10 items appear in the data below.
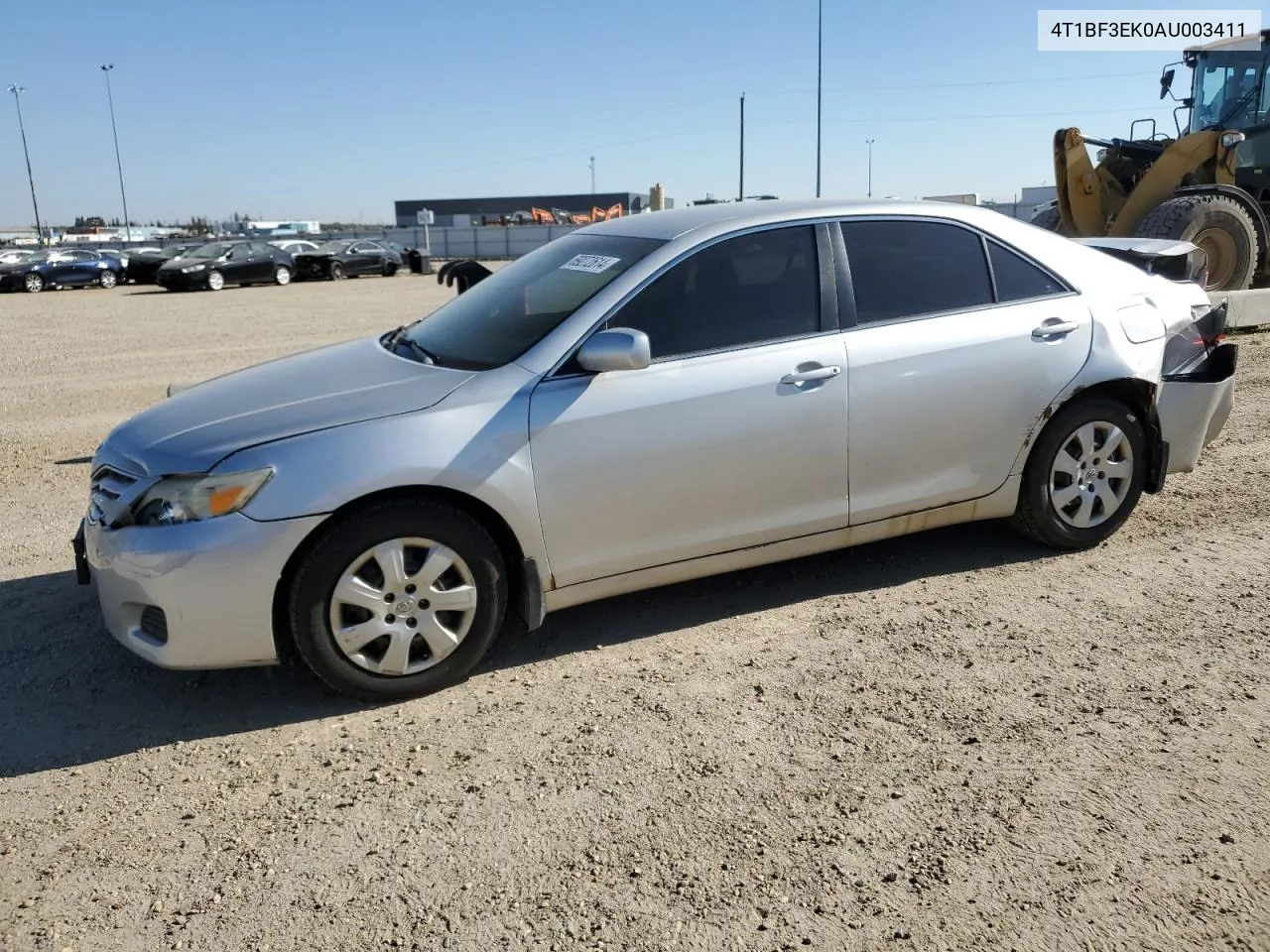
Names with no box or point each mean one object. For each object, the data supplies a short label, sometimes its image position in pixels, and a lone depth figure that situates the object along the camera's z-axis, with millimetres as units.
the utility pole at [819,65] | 32625
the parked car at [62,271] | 30797
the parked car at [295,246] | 33281
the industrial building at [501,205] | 93375
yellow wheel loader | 12453
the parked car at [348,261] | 33906
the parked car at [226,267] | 29188
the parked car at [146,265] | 32781
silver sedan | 3578
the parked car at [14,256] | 31234
